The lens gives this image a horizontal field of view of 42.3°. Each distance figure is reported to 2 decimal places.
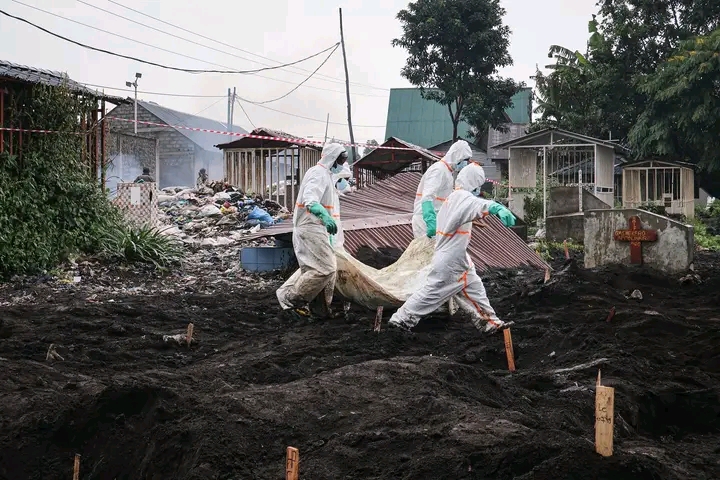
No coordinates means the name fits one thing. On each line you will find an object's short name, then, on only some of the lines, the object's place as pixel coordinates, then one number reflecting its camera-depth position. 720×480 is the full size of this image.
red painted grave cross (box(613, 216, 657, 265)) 12.11
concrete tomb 11.99
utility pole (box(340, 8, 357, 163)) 35.53
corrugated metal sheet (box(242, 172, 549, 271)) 13.74
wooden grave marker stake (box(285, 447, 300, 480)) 3.71
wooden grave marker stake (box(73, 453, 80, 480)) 4.48
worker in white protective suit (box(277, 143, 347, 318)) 9.60
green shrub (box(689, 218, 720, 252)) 22.24
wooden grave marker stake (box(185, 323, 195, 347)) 8.22
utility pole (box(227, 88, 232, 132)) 51.06
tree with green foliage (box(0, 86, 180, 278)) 13.28
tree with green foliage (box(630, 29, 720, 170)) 26.88
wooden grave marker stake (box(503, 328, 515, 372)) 7.11
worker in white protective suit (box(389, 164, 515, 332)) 8.51
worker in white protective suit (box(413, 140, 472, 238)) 10.56
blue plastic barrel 14.54
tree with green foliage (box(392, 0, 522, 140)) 30.92
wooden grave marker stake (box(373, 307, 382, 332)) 8.38
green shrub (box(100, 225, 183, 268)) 14.70
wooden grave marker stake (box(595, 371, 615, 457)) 3.74
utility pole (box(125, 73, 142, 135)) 38.34
